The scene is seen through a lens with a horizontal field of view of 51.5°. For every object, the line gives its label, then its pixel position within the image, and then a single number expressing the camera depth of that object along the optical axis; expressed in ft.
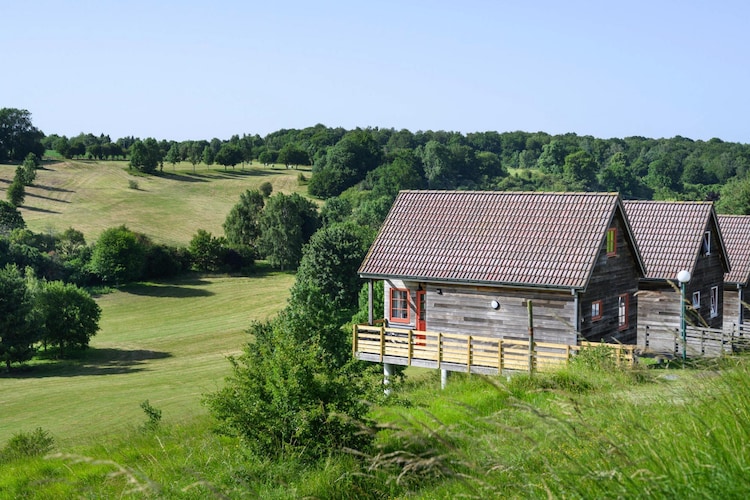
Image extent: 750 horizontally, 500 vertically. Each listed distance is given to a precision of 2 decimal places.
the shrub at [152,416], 45.03
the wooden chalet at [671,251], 87.71
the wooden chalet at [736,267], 101.30
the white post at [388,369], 81.46
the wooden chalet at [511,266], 77.20
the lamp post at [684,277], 68.03
